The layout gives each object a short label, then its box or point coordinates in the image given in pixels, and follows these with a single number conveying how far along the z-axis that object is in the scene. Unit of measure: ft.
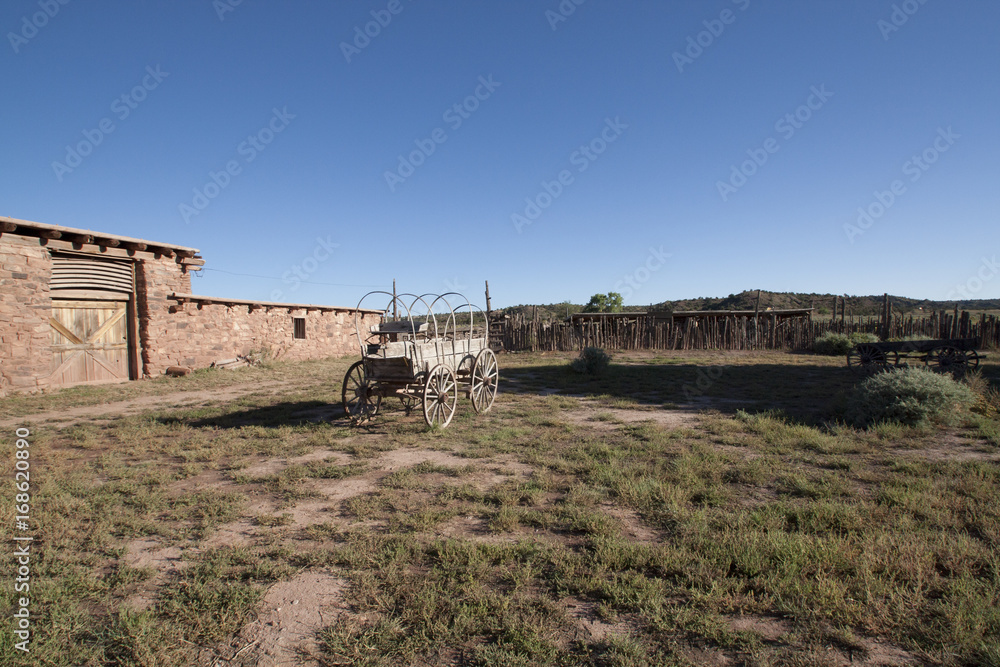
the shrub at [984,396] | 21.02
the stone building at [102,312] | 31.07
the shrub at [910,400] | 19.75
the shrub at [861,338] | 56.90
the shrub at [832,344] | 57.36
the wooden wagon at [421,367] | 20.79
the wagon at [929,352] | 32.48
